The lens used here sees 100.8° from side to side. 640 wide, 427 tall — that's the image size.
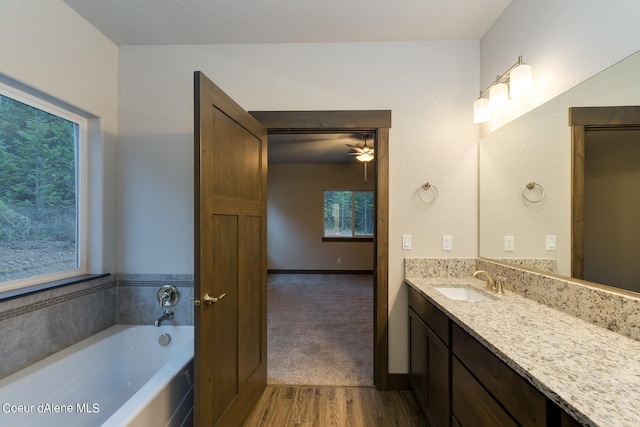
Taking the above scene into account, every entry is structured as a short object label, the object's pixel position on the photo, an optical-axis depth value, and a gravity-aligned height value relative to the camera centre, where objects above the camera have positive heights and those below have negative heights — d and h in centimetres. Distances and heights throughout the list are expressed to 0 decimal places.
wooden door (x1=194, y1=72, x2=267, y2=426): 128 -26
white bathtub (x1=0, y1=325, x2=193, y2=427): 129 -98
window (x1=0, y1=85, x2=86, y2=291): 149 +14
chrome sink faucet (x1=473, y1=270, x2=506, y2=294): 166 -45
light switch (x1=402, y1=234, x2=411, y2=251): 208 -22
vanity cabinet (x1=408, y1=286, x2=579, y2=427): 83 -71
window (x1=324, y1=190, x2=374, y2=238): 657 +0
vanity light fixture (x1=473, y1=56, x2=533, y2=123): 157 +79
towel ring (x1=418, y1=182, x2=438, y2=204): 208 +17
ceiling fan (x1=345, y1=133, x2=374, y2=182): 415 +97
